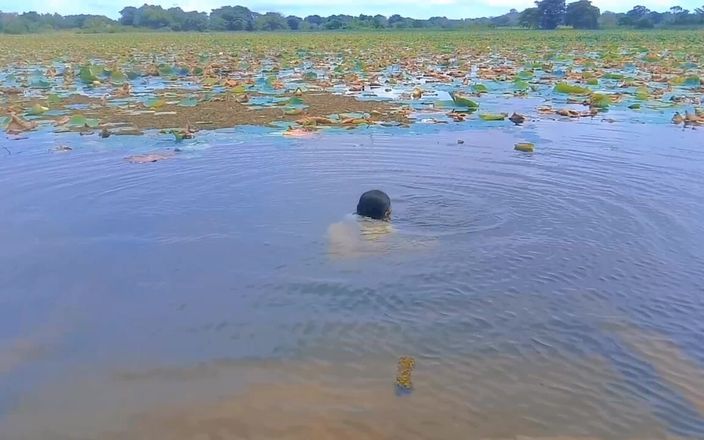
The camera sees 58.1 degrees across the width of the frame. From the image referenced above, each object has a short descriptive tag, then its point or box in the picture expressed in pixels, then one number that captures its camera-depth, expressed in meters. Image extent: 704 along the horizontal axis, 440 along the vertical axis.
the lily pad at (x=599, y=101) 11.39
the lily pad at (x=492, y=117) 10.20
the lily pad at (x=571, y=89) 12.68
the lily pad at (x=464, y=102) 11.12
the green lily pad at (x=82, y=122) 9.77
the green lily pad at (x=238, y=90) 13.43
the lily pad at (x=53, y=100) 12.02
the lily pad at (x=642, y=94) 12.18
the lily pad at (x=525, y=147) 8.14
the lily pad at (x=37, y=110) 10.82
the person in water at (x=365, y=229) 5.11
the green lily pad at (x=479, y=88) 13.52
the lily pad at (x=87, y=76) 15.51
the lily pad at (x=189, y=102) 11.78
